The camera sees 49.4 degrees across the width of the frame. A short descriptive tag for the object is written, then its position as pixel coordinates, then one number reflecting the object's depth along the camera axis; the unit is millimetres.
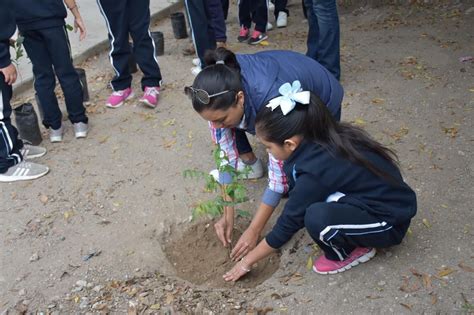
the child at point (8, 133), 3178
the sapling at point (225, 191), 2365
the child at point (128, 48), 4184
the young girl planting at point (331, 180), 2059
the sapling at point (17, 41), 3464
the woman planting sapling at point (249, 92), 2260
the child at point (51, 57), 3508
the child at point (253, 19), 5684
